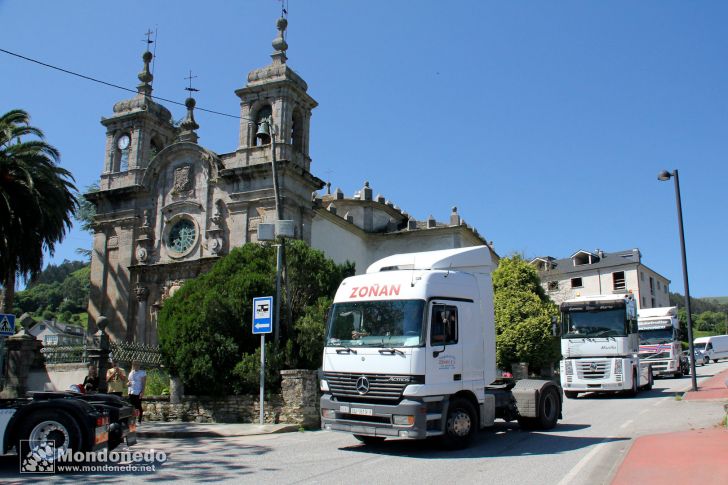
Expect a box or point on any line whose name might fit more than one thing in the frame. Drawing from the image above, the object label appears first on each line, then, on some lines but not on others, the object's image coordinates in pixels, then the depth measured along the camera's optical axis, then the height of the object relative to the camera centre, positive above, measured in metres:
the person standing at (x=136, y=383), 14.52 -0.93
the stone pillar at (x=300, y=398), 14.55 -1.33
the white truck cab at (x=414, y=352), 9.88 -0.19
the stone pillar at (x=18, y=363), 19.58 -0.58
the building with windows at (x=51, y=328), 61.89 +1.72
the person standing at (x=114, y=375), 15.02 -0.76
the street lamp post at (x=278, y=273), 15.91 +1.72
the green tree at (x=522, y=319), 26.81 +0.87
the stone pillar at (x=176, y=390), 16.03 -1.22
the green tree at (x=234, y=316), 15.88 +0.69
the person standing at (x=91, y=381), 14.11 -0.85
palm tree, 23.11 +5.32
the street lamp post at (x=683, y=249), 20.88 +2.98
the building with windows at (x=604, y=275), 65.12 +6.72
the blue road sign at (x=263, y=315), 14.70 +0.62
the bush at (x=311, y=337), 16.17 +0.10
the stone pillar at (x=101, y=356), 17.41 -0.35
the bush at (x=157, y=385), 18.84 -1.29
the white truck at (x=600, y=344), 19.92 -0.21
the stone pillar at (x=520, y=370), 24.06 -1.21
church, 30.06 +7.40
